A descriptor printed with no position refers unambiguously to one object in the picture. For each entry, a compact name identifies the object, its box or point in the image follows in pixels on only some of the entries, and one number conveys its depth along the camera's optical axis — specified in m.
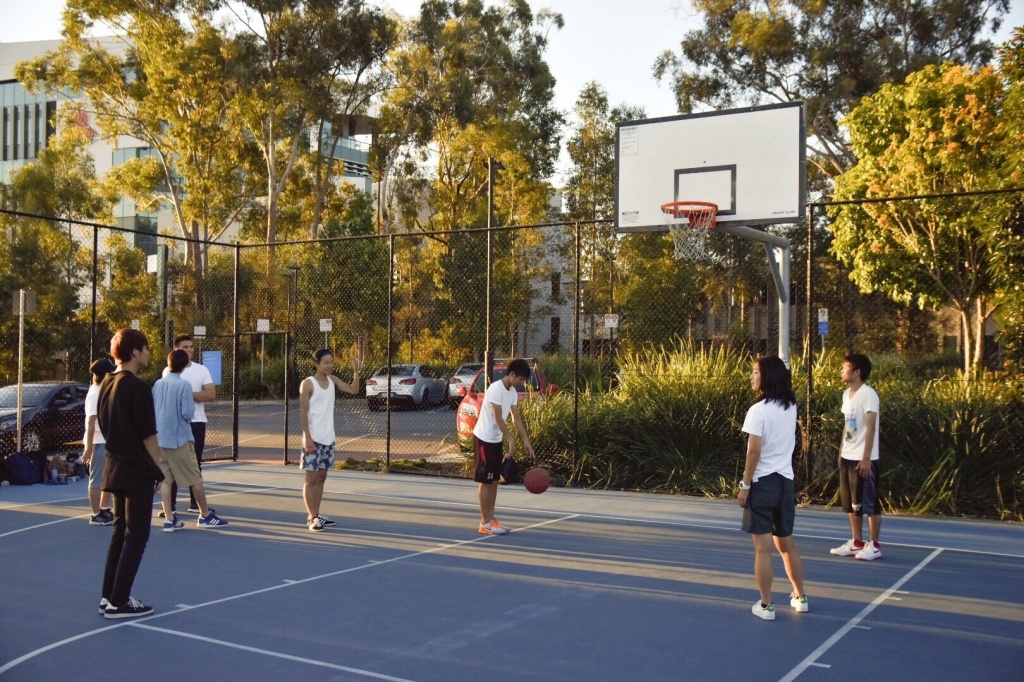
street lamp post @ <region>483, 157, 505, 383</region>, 14.06
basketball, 10.18
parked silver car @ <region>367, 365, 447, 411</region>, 27.11
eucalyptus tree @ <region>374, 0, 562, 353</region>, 36.75
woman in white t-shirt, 6.53
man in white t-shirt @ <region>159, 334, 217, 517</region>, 10.25
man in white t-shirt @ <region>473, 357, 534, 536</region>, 9.56
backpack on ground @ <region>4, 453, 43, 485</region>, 13.36
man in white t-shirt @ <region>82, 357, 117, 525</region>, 9.91
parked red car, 15.46
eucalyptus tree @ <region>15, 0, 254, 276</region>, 32.66
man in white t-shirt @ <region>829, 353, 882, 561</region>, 8.41
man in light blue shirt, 9.71
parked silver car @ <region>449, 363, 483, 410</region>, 26.19
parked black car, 16.75
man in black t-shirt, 6.52
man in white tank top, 9.72
